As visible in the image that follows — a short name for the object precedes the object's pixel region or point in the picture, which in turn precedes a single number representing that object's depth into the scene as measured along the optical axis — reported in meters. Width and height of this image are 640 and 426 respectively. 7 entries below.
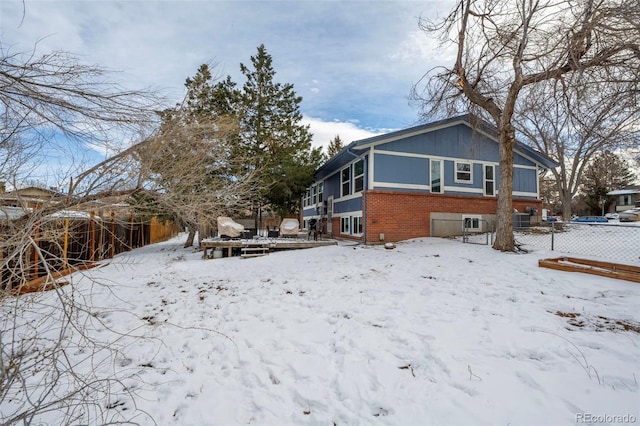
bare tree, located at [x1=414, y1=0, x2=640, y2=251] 5.02
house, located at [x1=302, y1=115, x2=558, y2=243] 10.87
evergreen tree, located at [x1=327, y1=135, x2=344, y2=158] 37.41
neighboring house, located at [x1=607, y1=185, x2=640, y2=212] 35.12
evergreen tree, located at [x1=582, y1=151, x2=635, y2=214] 30.83
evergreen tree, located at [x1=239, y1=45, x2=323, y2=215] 13.16
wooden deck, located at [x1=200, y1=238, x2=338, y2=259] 9.73
